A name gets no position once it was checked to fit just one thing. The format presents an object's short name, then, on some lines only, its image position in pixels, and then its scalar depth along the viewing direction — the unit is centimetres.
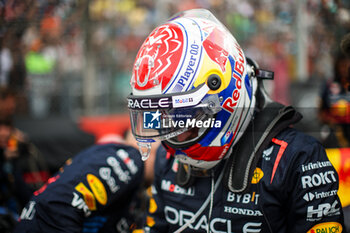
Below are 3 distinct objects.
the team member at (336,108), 270
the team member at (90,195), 173
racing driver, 131
